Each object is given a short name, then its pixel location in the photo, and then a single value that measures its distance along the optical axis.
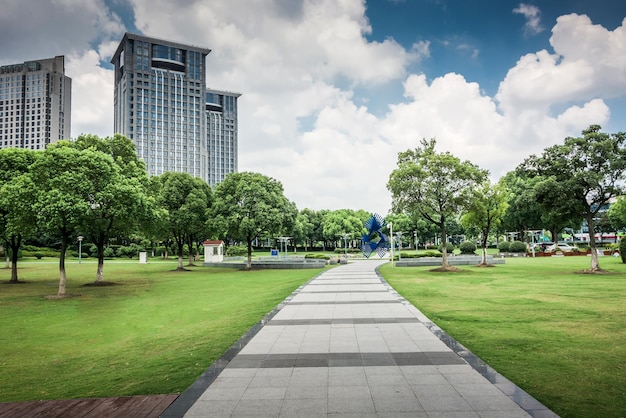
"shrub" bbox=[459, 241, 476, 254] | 52.12
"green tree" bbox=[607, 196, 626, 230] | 57.64
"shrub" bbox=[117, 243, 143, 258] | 63.13
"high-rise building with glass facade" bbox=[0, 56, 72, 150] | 147.62
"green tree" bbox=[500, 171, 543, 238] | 60.03
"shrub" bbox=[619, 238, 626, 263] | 31.31
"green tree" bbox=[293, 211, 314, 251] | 86.21
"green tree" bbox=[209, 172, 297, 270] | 34.41
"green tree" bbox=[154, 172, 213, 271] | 34.85
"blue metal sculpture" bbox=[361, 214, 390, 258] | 49.62
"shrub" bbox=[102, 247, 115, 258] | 60.52
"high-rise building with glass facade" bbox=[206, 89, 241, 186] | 189.50
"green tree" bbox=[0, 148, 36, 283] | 18.55
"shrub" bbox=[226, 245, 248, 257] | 65.94
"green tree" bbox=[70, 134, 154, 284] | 19.33
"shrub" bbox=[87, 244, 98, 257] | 59.82
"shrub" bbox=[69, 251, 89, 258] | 58.82
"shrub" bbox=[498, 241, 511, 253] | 56.12
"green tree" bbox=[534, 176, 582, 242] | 24.81
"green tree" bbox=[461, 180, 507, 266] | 32.03
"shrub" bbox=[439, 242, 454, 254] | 58.47
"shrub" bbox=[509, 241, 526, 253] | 54.75
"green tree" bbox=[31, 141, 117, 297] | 17.30
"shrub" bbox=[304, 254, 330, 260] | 52.79
